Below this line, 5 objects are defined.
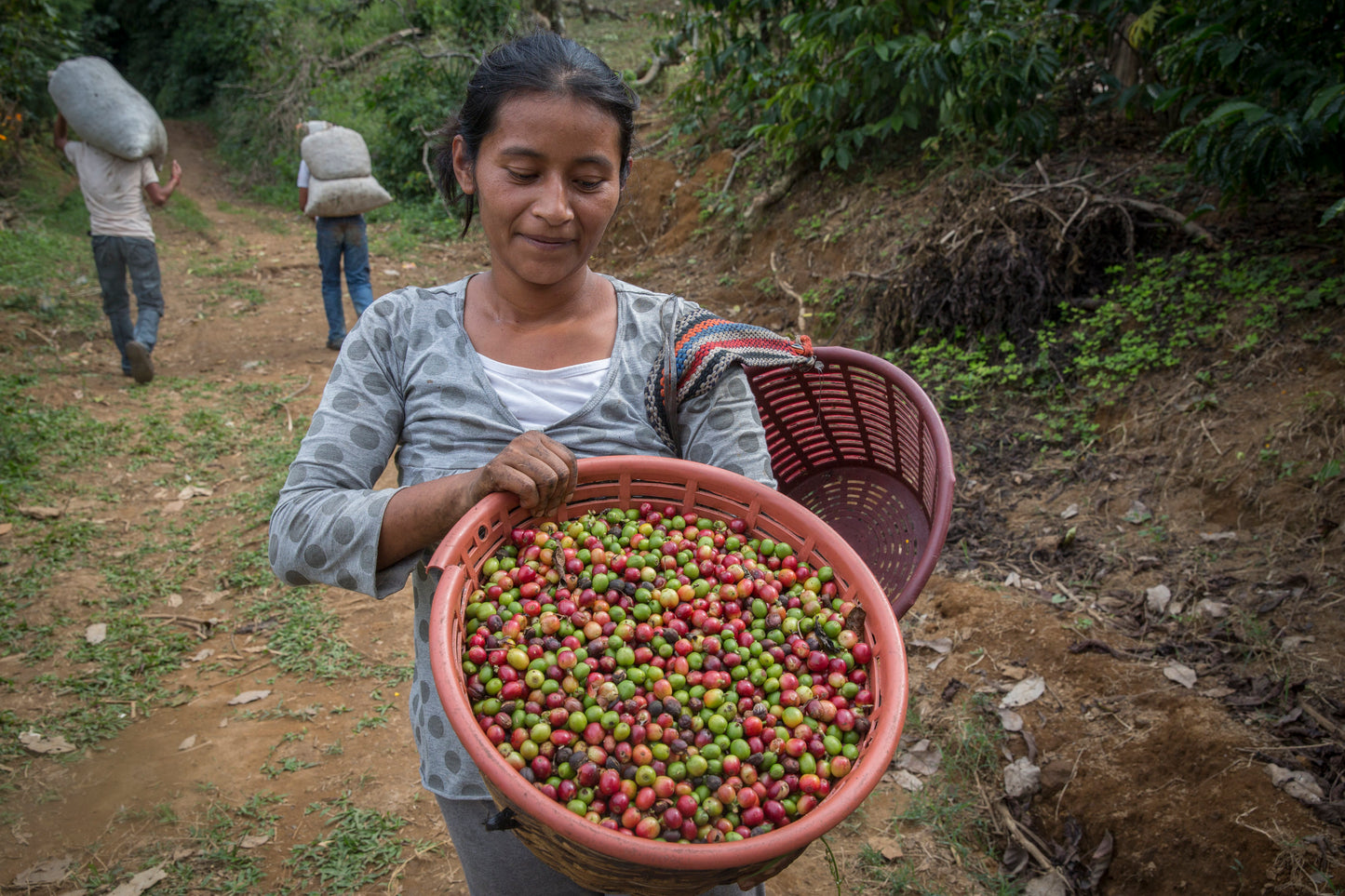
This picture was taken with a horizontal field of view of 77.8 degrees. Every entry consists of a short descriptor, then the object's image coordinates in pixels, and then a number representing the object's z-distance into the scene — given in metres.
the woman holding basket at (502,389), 1.47
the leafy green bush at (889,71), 4.93
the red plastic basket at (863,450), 2.22
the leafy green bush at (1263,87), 3.17
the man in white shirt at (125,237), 5.94
